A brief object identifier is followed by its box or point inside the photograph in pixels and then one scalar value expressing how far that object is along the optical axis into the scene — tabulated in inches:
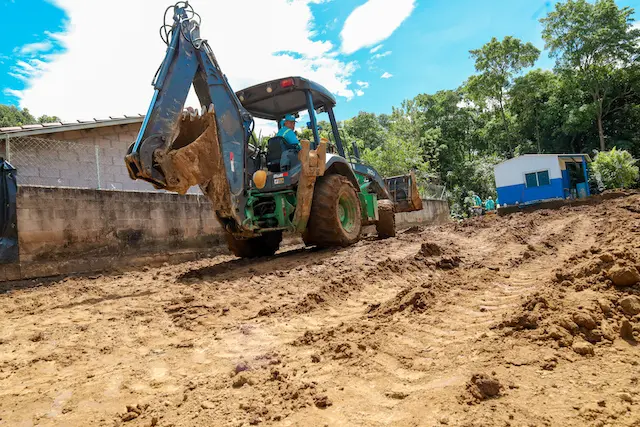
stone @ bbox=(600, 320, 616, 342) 87.7
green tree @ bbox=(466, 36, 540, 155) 1135.4
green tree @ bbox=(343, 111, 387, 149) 1513.3
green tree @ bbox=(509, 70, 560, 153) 1153.4
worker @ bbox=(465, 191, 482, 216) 901.8
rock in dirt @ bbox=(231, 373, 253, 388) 91.9
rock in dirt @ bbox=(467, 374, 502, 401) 74.0
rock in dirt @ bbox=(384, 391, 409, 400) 80.7
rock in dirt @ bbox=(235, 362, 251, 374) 100.0
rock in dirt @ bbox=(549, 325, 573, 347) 88.2
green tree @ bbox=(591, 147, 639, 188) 866.1
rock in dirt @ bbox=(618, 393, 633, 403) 67.1
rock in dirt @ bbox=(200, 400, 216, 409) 83.4
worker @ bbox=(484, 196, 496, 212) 932.6
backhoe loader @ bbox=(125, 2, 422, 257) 207.6
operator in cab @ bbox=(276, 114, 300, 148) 288.0
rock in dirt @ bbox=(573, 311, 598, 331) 91.8
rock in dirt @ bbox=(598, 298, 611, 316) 97.3
